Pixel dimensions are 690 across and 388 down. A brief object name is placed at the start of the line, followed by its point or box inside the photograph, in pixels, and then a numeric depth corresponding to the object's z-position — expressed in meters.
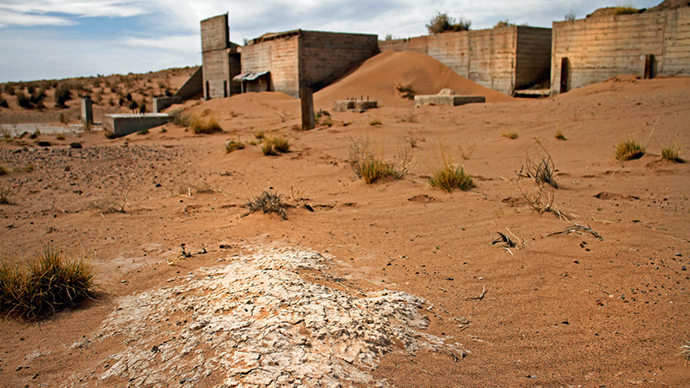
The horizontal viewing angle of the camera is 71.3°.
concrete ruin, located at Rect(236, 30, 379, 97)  25.06
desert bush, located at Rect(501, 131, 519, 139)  9.77
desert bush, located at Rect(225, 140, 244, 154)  9.88
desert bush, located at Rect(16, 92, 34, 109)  31.29
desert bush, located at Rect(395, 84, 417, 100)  21.80
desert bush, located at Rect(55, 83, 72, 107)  32.66
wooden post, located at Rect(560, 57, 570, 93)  18.59
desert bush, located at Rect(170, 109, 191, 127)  16.03
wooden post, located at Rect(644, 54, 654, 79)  16.25
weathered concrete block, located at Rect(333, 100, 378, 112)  16.27
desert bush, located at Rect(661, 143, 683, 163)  6.77
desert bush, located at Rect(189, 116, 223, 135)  14.25
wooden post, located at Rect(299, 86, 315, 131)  12.31
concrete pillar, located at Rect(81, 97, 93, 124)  20.41
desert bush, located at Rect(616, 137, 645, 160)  7.29
